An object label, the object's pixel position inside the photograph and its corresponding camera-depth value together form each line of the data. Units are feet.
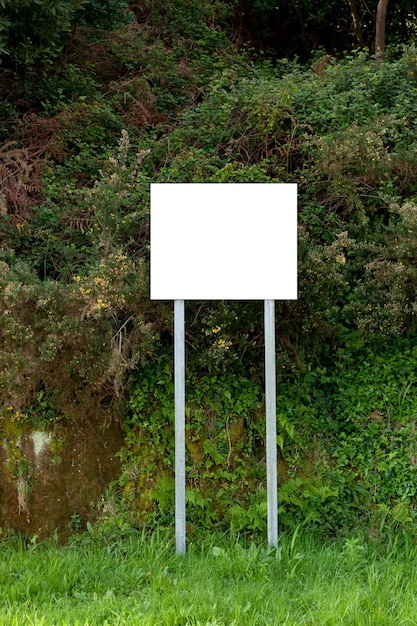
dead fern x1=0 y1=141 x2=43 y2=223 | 22.53
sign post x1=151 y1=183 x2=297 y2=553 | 15.55
